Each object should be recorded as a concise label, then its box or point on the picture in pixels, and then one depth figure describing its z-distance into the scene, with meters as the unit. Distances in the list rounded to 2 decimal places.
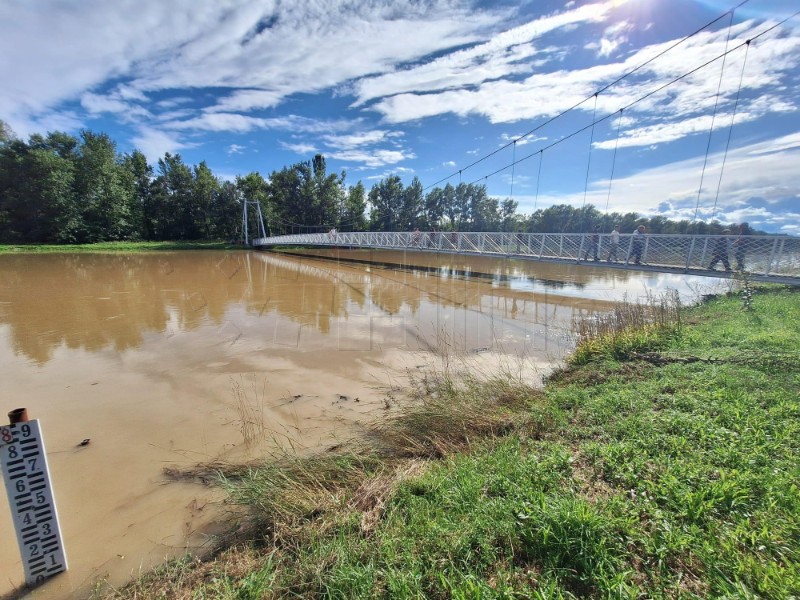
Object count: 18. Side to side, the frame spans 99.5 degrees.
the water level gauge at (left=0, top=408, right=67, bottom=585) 1.59
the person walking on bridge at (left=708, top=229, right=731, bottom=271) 9.05
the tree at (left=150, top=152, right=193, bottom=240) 39.00
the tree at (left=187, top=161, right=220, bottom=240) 40.50
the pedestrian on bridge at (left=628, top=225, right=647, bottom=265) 10.76
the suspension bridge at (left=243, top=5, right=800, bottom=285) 8.37
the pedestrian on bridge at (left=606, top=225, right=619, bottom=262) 11.30
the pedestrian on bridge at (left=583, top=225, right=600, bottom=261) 11.94
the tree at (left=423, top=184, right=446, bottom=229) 49.12
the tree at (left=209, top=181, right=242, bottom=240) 42.19
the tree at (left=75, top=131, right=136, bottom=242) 31.92
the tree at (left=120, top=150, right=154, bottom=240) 37.38
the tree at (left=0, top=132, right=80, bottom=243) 27.91
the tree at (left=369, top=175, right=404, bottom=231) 47.84
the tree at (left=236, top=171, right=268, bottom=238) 44.06
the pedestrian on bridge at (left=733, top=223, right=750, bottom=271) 8.71
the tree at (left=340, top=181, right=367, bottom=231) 48.62
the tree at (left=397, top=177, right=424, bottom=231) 47.81
